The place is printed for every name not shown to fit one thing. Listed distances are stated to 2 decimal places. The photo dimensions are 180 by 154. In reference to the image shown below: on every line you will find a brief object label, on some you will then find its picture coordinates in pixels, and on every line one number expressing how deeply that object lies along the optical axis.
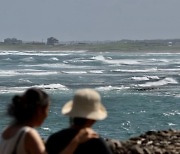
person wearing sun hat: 9.16
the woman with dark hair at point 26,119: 8.96
